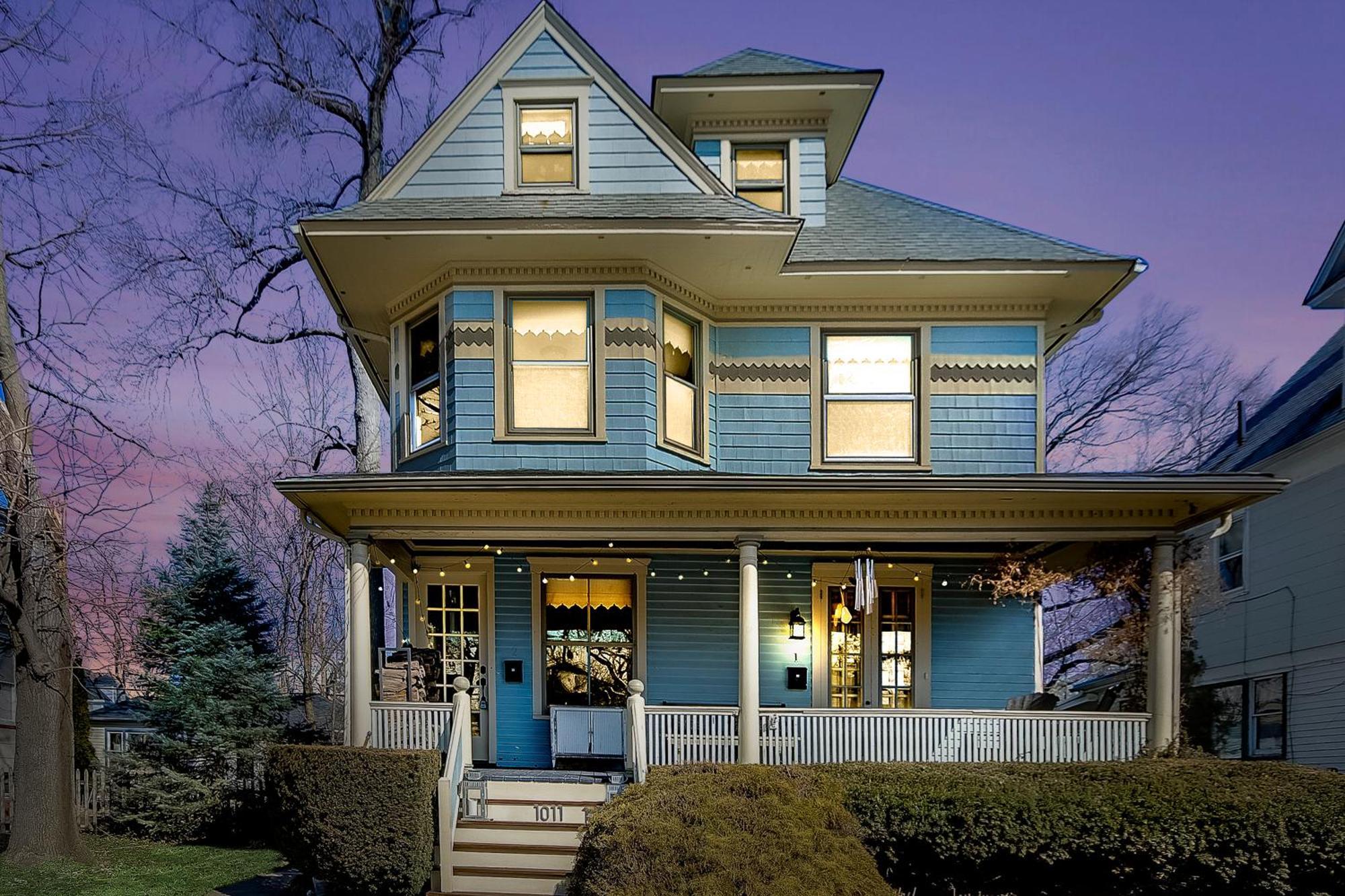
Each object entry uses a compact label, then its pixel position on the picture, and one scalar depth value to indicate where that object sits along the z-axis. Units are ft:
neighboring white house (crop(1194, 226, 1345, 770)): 41.81
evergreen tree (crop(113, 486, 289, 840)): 42.50
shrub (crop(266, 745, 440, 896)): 27.07
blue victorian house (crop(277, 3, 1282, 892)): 31.65
